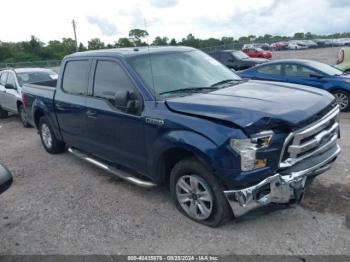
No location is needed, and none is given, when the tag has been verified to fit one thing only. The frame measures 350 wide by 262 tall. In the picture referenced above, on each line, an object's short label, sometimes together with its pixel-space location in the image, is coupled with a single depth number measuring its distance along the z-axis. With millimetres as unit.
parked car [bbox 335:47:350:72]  11292
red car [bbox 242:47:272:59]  29628
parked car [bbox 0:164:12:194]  3491
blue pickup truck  3348
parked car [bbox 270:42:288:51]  55006
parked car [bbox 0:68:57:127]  10203
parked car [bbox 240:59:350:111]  9078
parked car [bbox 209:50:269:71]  17500
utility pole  51388
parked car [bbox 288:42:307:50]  53194
